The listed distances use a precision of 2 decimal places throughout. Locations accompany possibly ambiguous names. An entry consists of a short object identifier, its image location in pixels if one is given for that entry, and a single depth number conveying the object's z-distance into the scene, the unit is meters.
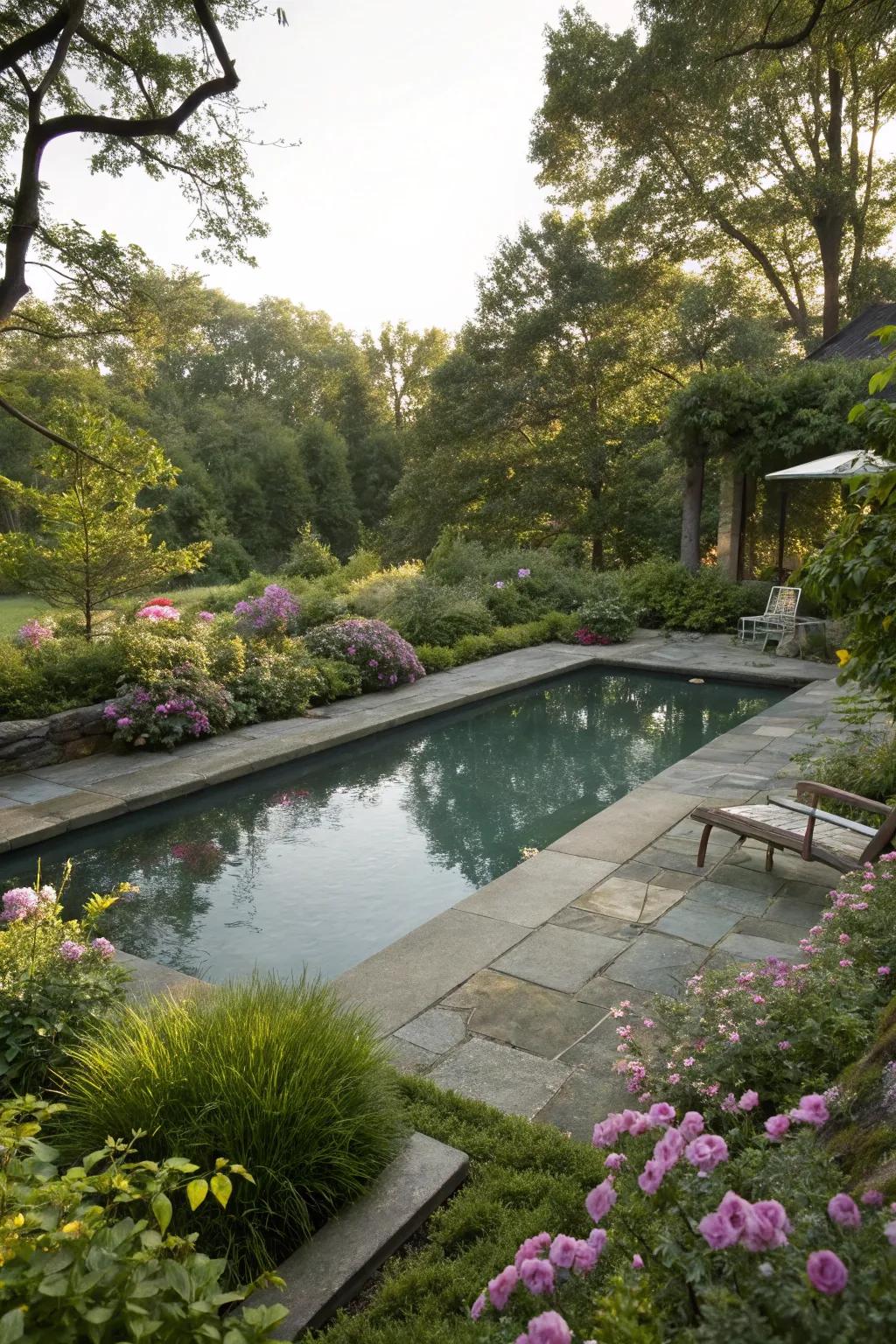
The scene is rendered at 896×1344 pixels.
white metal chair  10.98
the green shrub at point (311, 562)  15.96
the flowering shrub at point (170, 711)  6.94
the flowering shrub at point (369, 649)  9.23
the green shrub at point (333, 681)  8.66
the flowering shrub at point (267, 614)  9.32
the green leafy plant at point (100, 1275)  1.17
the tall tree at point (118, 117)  6.87
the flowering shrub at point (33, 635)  7.74
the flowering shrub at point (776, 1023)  2.24
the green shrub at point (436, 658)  10.30
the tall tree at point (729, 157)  14.70
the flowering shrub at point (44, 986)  2.42
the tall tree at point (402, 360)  32.75
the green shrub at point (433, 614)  10.93
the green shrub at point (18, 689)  6.77
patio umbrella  9.02
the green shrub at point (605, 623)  11.76
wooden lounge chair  3.76
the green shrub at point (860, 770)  4.44
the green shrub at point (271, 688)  7.94
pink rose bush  0.92
